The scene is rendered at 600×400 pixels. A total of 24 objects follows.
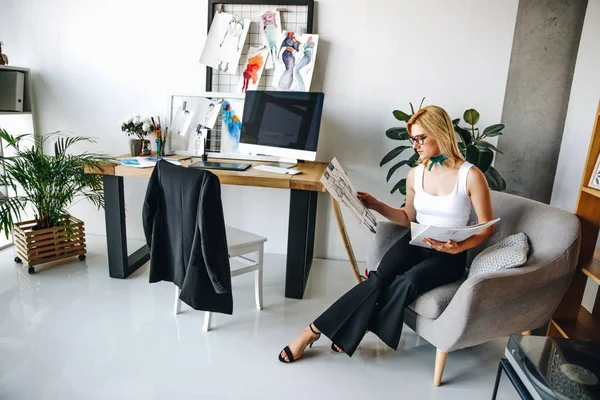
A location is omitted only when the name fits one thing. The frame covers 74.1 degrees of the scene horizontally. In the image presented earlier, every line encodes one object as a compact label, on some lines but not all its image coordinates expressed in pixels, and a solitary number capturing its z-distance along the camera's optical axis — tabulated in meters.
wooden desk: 2.20
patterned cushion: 1.59
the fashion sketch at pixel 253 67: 2.76
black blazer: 1.76
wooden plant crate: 2.57
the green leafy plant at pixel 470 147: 2.28
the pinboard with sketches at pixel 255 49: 2.68
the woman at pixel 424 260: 1.70
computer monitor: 2.43
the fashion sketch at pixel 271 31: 2.69
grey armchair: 1.52
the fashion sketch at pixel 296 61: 2.67
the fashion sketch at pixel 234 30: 2.73
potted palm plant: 2.46
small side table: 1.23
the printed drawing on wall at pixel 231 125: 2.76
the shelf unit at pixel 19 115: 2.90
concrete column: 2.44
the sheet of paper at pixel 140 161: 2.38
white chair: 2.09
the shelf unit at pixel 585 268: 1.68
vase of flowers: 2.69
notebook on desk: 2.39
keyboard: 2.36
